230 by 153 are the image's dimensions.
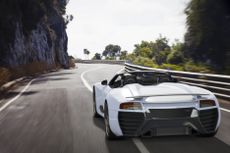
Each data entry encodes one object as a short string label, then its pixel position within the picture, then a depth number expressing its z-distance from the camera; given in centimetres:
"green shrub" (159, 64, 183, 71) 2501
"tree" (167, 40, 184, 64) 5875
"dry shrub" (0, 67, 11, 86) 2279
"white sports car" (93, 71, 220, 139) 672
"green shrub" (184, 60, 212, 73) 2076
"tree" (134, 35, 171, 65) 12138
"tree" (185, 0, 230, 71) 2348
